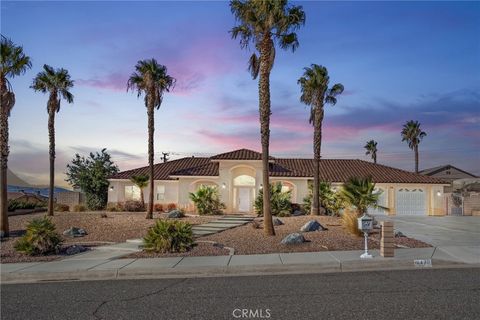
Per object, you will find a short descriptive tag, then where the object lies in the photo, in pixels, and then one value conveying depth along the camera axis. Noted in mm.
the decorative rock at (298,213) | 30003
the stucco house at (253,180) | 33031
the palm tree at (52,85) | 30109
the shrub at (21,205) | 31609
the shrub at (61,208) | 34512
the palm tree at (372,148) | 71188
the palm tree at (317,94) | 29234
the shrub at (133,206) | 33188
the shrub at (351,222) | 16594
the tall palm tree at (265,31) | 17391
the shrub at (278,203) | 28156
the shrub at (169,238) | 14047
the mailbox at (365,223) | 12359
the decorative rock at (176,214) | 27031
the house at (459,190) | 39562
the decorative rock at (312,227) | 18391
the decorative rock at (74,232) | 19731
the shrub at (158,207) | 35500
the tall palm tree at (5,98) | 19875
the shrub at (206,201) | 30656
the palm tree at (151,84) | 27969
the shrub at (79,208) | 35094
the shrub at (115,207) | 33875
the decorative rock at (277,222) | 21734
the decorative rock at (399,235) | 16847
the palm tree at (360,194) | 18281
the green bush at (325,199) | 29767
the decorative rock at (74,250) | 14530
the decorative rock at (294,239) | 15039
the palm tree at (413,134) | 60219
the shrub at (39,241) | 14016
